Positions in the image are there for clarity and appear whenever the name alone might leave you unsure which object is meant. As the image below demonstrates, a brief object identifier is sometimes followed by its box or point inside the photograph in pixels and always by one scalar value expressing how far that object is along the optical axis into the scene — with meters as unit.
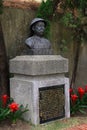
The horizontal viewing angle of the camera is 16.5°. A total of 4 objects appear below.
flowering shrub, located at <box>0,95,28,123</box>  5.58
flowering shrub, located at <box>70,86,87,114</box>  6.62
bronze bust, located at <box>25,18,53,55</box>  6.12
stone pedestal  5.75
